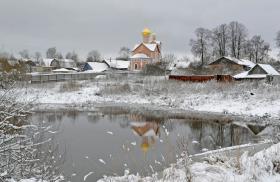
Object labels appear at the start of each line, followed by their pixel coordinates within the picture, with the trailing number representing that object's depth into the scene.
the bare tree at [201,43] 79.19
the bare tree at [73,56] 137.61
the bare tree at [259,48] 81.12
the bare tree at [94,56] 130.25
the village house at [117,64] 93.19
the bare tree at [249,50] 80.71
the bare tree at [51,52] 146.00
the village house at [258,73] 48.72
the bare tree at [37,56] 131.73
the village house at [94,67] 87.62
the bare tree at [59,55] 133.50
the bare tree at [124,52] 133.00
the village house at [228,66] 60.64
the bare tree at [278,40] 79.02
